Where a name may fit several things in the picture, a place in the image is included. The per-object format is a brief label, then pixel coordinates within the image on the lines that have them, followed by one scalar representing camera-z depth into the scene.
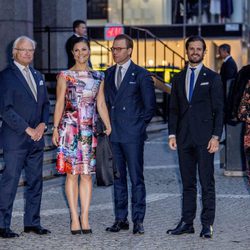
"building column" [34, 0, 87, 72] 21.08
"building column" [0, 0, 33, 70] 18.27
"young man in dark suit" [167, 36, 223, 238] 9.37
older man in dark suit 9.56
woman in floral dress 9.57
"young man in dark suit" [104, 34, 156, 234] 9.79
